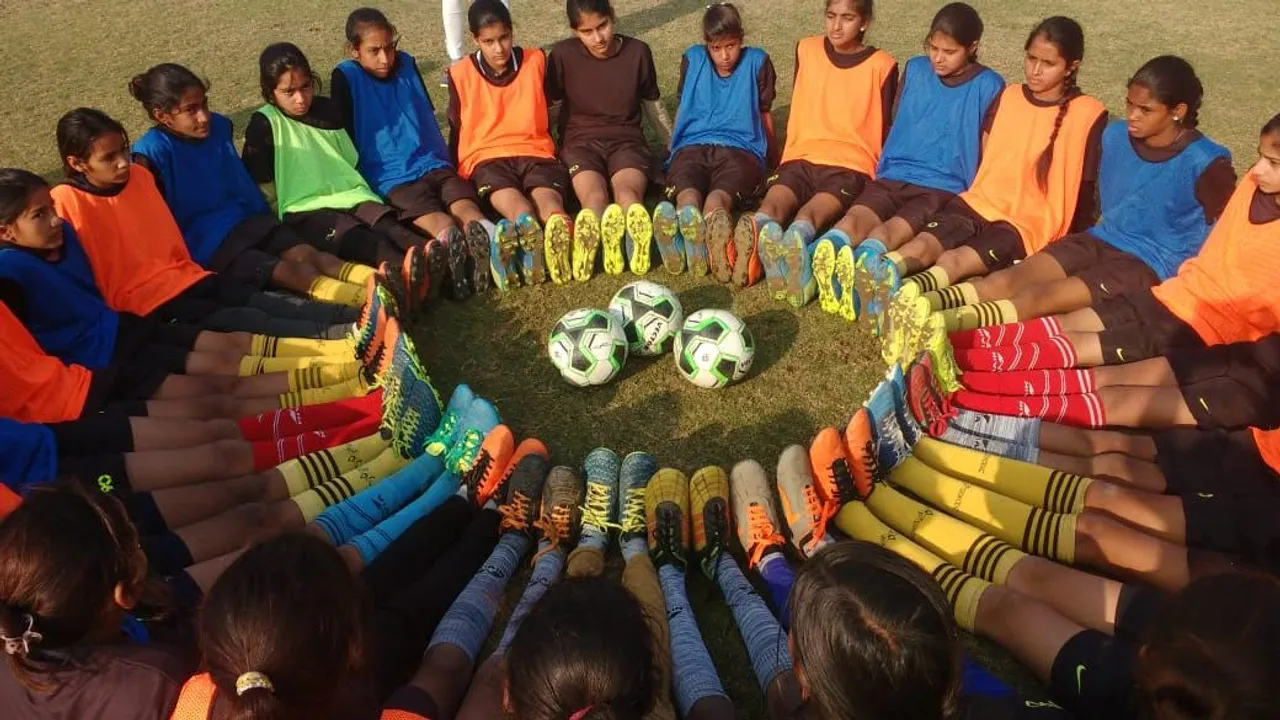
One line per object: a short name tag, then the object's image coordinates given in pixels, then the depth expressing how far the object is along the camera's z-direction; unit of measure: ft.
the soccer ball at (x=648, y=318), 13.93
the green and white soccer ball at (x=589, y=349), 13.39
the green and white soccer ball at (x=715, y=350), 13.34
